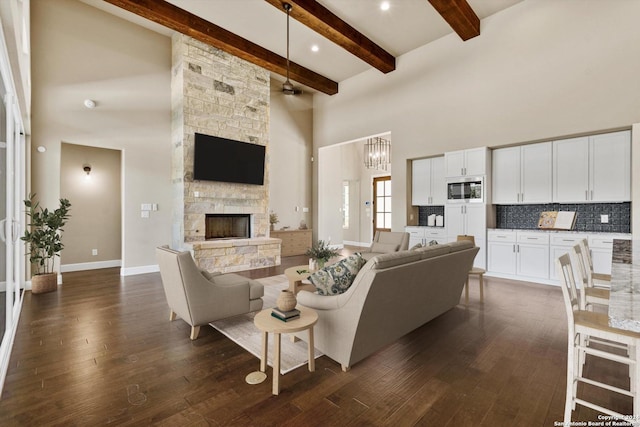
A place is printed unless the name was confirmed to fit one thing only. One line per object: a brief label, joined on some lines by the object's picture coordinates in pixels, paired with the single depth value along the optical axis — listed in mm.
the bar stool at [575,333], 1610
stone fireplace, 5883
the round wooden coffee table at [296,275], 3764
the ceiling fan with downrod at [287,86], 4766
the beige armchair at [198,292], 2771
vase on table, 2172
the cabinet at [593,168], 4422
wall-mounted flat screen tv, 6004
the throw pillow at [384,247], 5609
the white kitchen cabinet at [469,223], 5609
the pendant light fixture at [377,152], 8656
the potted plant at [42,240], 4406
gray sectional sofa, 2180
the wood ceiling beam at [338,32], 4855
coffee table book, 2141
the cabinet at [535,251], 4422
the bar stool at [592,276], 2691
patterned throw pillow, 2410
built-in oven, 5672
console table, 7938
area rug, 2449
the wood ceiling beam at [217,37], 4902
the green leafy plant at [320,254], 3930
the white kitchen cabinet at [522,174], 5125
